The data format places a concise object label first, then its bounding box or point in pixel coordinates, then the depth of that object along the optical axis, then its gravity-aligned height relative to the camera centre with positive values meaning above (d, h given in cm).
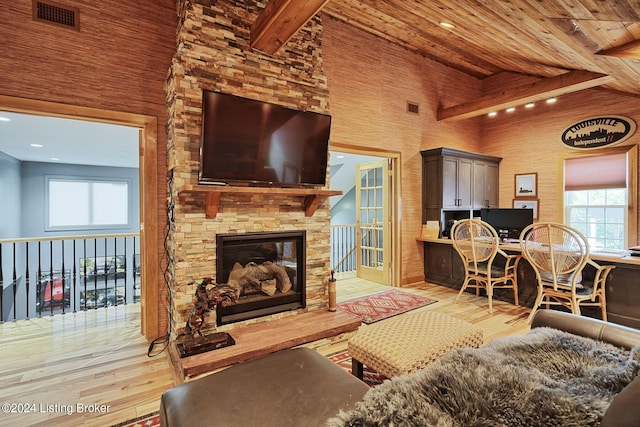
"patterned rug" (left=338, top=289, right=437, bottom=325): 362 -118
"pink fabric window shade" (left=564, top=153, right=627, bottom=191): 444 +59
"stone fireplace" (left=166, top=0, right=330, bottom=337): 259 +45
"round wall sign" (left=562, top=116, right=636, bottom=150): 436 +116
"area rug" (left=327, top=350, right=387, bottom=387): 219 -119
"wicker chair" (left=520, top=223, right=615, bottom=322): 295 -53
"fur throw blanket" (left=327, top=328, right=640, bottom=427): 91 -60
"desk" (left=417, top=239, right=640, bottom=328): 309 -82
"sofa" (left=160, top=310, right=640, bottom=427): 91 -65
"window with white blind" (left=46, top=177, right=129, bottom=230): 741 +17
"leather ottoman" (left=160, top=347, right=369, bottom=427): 119 -78
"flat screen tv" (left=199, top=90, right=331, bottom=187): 257 +61
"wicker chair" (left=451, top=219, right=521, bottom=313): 371 -53
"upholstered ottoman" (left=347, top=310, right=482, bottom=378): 175 -79
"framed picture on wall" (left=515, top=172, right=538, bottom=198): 526 +45
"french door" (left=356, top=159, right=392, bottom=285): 491 -18
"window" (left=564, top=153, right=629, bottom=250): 444 +21
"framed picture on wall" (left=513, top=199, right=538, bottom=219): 525 +13
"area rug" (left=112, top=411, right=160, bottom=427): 181 -124
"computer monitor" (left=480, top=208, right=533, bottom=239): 446 -13
